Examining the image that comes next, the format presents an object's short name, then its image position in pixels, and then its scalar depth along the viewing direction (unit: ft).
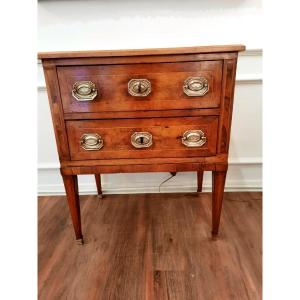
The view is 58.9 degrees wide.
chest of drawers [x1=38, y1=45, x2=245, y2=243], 3.12
